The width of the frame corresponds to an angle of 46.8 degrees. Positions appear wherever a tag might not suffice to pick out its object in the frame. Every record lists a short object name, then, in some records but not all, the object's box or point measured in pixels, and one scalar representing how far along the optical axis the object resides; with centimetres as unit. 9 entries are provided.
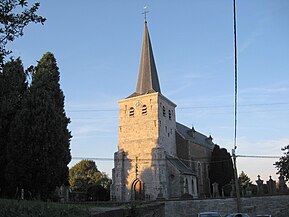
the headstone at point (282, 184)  3105
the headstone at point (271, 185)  3183
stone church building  4044
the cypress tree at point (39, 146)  2100
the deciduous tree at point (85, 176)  6116
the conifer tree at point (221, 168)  4925
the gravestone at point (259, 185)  3291
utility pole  974
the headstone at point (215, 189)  3584
